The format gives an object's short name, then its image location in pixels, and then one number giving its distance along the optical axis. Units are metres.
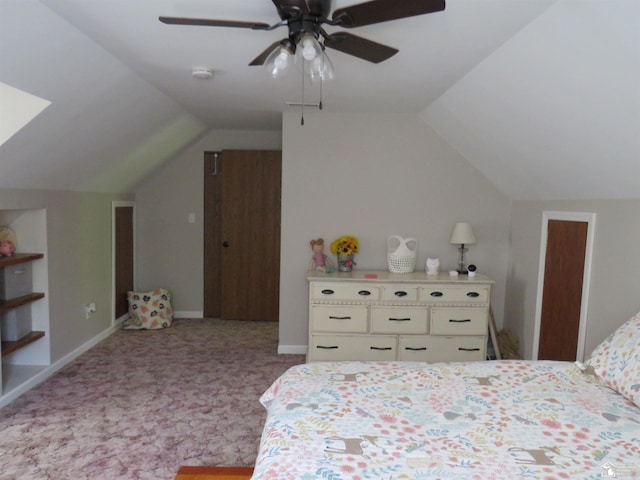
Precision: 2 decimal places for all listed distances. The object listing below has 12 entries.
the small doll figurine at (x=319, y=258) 3.79
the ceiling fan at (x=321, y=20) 1.46
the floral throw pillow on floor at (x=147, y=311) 4.68
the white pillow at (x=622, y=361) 1.75
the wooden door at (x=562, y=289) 2.84
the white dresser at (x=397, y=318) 3.45
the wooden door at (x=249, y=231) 4.91
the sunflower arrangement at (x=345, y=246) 3.73
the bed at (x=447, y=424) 1.29
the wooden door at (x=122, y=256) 4.57
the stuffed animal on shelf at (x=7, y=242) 3.16
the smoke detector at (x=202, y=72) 2.65
